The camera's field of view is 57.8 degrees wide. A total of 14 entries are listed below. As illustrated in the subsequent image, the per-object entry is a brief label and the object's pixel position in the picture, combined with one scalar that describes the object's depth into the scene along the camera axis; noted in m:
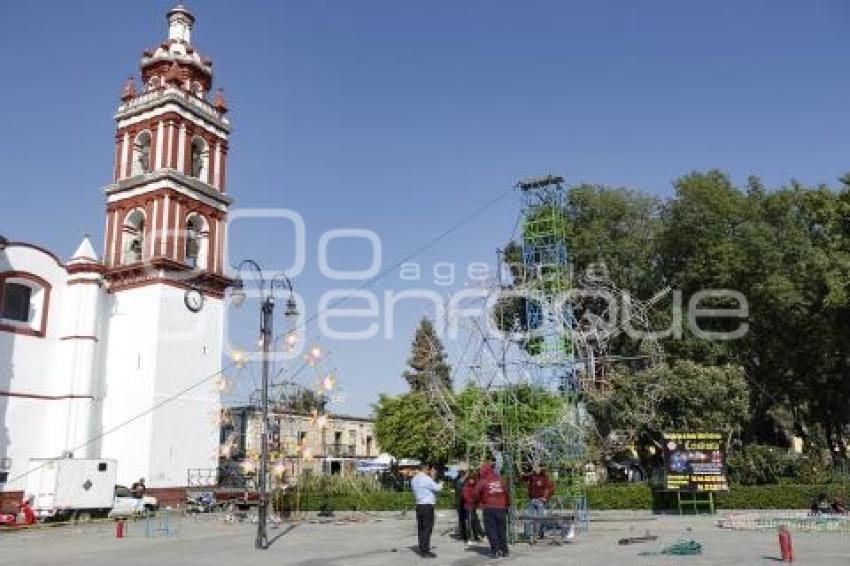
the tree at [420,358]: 53.91
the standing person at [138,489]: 30.92
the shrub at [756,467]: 29.22
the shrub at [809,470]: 28.00
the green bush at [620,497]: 25.88
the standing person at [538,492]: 17.41
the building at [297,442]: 25.30
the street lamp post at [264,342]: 16.92
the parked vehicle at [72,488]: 27.11
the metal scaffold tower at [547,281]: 21.34
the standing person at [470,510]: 16.16
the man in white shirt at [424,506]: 14.54
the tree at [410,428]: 40.56
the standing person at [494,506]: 13.80
